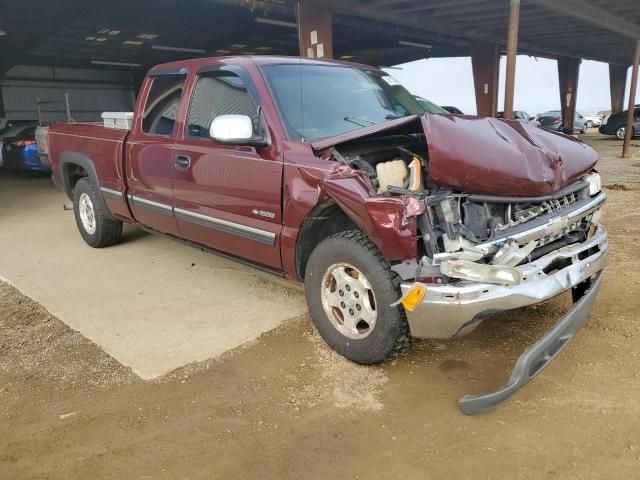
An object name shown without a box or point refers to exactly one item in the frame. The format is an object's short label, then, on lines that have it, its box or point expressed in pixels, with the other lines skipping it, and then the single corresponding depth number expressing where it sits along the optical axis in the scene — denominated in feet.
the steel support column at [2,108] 79.30
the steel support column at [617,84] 105.40
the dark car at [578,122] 100.75
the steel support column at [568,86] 92.99
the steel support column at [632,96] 48.03
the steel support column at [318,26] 41.34
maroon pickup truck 8.86
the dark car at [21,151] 42.01
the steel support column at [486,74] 66.80
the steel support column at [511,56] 31.78
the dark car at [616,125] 72.49
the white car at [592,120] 118.60
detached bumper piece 8.23
